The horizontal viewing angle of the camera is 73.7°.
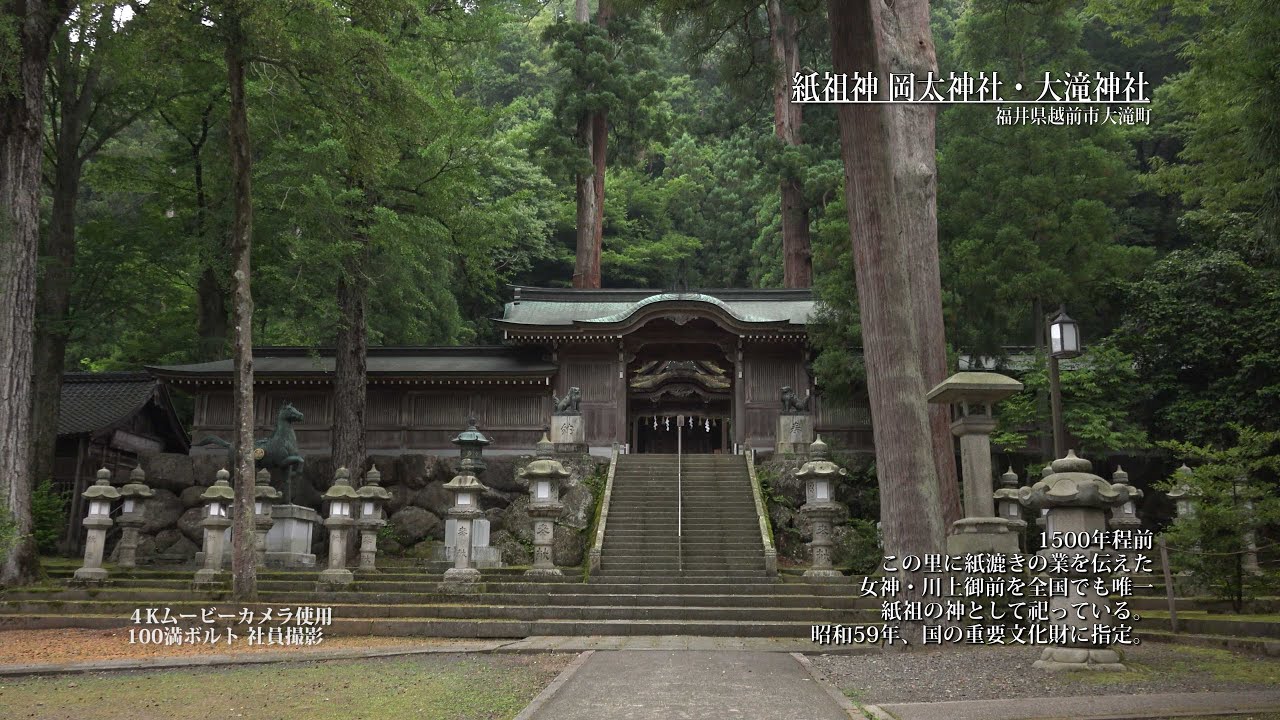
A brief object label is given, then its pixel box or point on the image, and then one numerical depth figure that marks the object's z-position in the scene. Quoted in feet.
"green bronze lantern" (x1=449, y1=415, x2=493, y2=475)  56.39
